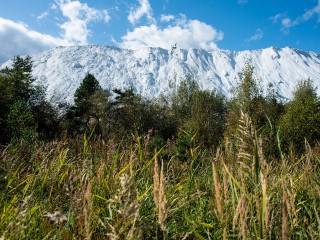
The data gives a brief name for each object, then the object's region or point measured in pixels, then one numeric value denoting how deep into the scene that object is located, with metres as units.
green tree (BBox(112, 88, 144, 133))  37.85
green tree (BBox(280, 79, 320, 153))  25.53
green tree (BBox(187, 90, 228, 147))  32.45
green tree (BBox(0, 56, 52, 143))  30.74
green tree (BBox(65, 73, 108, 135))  39.07
